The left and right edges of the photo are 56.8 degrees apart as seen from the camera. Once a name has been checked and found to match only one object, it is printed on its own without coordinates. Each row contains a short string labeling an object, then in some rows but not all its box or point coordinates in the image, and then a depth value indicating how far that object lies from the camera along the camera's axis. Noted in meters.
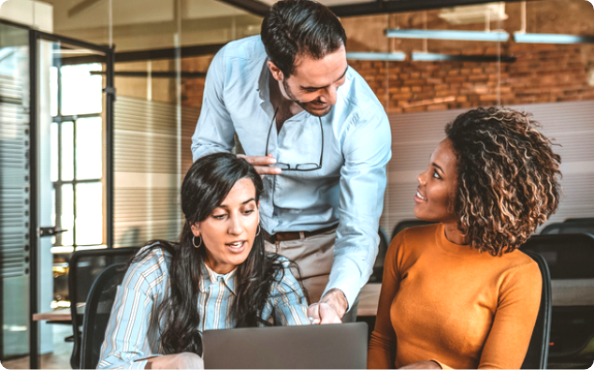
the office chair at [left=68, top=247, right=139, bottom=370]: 2.48
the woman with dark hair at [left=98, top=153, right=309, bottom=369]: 1.48
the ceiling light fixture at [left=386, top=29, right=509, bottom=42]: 5.78
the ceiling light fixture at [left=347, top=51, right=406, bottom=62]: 6.13
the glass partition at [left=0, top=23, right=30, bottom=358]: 4.10
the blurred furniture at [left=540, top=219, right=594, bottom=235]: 4.39
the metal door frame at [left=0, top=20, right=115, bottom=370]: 4.02
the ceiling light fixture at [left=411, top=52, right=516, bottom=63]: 5.79
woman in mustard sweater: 1.36
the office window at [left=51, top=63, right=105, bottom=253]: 4.44
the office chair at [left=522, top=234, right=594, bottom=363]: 2.14
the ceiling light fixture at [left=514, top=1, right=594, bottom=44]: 5.53
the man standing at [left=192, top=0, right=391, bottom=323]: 1.66
